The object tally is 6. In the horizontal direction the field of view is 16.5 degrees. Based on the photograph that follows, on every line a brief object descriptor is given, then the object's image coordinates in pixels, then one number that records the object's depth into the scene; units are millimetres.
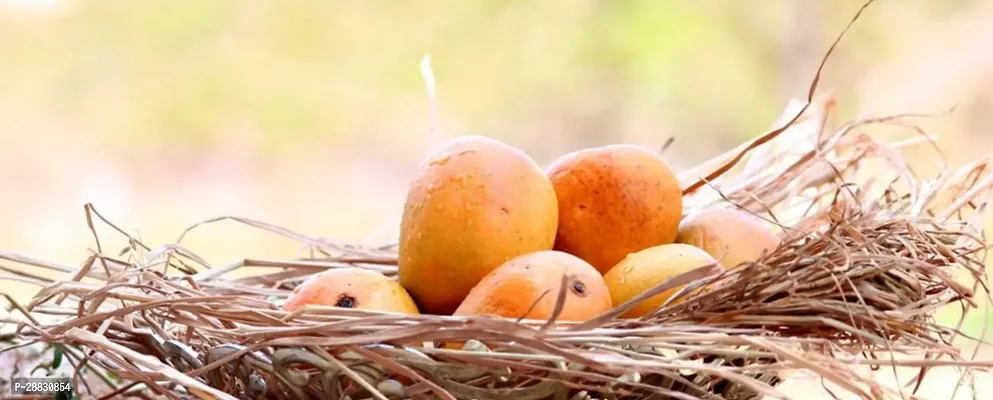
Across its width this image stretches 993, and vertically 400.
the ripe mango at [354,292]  1689
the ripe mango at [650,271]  1668
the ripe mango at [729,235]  1730
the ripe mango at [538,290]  1642
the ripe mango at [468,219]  1698
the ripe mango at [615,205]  1732
